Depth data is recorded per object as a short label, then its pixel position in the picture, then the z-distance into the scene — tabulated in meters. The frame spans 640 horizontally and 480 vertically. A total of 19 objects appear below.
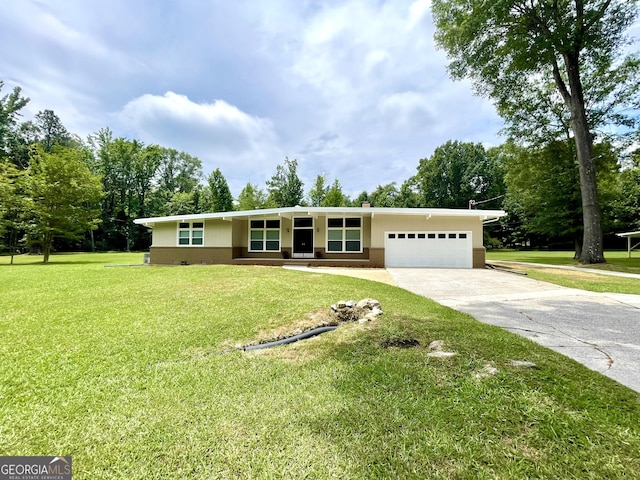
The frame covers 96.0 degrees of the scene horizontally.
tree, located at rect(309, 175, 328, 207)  34.81
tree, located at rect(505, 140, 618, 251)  18.58
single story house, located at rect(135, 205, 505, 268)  13.37
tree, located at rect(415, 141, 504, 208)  39.16
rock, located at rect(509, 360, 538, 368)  2.75
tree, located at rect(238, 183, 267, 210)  34.22
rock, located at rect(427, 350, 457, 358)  2.98
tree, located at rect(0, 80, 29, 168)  32.25
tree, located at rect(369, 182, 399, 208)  43.16
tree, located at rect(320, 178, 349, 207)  30.66
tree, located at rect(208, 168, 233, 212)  34.56
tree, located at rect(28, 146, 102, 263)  17.33
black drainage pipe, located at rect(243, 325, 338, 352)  3.49
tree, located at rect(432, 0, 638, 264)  13.34
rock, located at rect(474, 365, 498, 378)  2.58
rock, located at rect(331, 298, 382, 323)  4.55
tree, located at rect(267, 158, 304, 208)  34.38
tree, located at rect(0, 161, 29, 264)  17.56
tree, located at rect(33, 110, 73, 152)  37.62
